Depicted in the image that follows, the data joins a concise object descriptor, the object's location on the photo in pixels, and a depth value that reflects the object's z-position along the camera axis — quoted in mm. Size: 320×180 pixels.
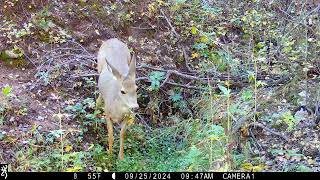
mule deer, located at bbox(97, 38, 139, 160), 6496
